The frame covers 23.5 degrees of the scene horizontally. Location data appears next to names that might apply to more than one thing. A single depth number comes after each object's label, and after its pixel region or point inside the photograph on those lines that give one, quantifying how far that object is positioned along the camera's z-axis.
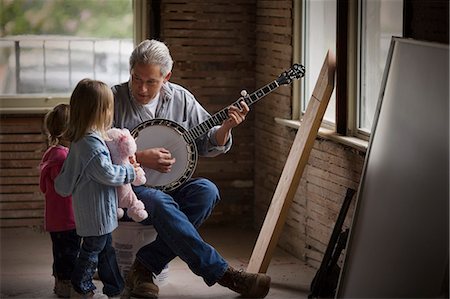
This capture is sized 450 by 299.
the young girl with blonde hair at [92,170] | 4.68
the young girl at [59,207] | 4.99
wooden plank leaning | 5.32
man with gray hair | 4.98
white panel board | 4.00
